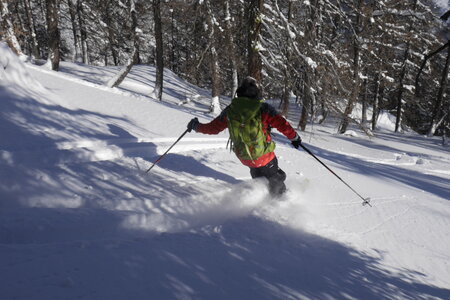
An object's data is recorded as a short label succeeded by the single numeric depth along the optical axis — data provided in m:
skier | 3.93
